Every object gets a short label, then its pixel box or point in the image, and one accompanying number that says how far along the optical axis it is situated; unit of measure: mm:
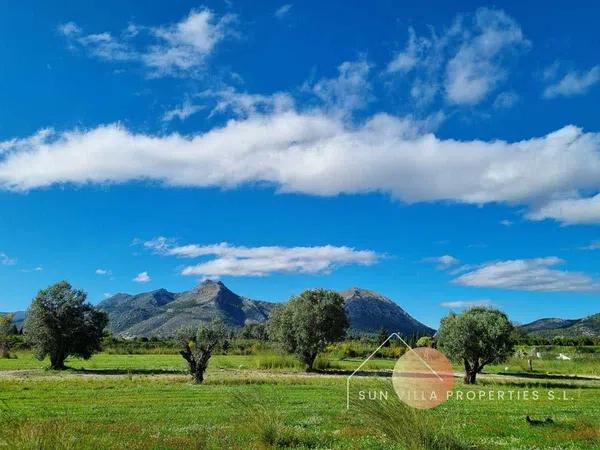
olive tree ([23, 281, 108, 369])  57250
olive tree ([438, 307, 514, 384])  43156
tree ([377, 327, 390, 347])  100112
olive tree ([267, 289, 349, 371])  58594
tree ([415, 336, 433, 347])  83250
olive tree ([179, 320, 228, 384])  40438
